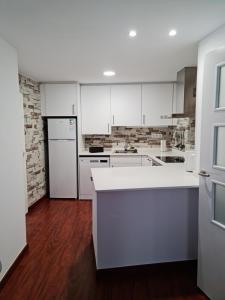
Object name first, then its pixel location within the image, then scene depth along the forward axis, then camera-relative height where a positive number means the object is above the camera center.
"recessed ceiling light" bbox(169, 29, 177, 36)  1.88 +0.88
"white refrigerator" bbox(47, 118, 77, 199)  4.26 -0.45
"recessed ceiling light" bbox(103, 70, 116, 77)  3.42 +0.95
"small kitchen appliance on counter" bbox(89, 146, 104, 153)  4.43 -0.30
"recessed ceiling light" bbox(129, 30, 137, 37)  1.90 +0.88
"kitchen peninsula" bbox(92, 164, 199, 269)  2.06 -0.84
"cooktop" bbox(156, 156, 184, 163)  3.46 -0.41
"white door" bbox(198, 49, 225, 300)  1.62 -0.34
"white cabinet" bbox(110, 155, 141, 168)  4.20 -0.51
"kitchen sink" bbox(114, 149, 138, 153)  4.45 -0.34
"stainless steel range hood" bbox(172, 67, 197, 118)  2.98 +0.58
